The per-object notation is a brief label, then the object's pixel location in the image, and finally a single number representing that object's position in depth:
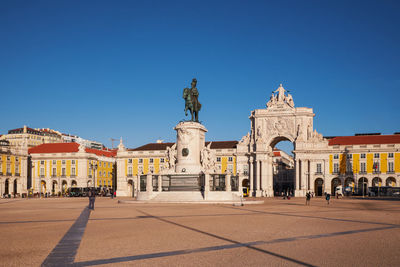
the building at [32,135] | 156.62
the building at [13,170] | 88.94
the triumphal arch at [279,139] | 86.75
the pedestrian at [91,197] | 29.76
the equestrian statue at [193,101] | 40.66
